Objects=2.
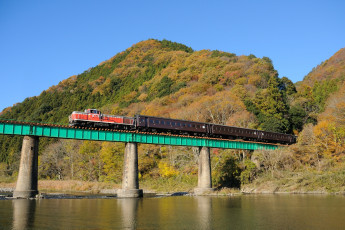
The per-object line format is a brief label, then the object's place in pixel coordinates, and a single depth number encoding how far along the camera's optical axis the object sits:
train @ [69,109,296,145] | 42.25
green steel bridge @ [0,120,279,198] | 37.06
